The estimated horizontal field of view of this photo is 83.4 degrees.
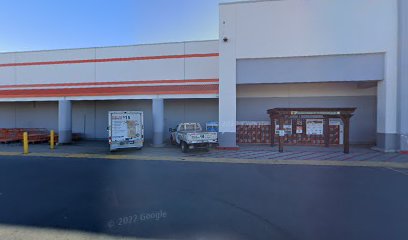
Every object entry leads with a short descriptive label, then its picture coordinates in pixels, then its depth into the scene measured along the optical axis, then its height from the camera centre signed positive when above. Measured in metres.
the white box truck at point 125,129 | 13.16 -0.69
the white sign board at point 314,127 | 15.59 -0.57
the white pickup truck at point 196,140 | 12.82 -1.23
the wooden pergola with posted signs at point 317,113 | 12.41 +0.31
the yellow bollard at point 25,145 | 12.77 -1.56
